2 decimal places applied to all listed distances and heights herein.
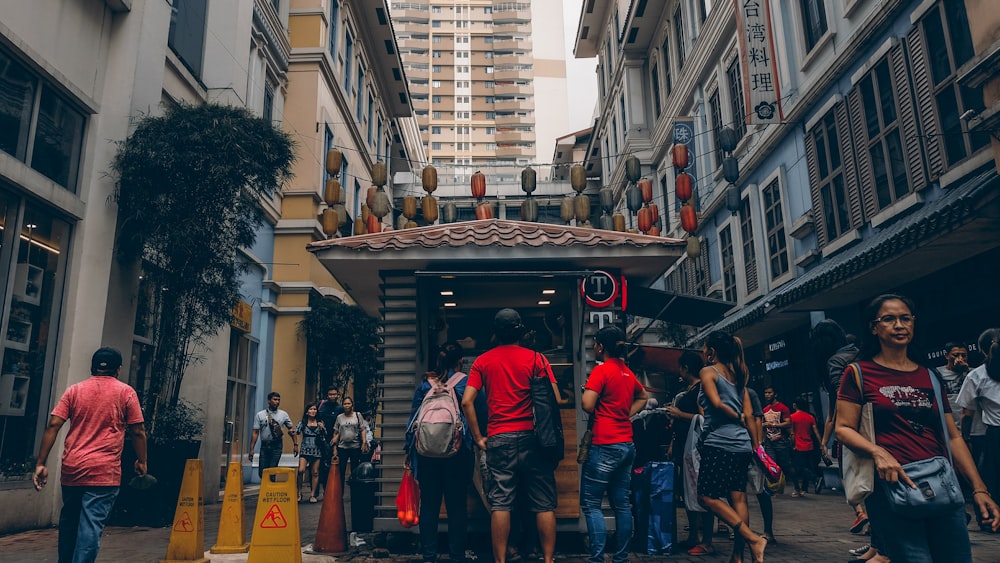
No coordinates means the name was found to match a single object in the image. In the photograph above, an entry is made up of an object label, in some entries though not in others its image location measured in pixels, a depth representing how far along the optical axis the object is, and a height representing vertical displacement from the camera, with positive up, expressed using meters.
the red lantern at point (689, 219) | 12.51 +3.70
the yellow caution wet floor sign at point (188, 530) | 6.05 -0.81
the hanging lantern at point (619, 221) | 14.31 +4.25
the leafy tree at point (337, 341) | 18.62 +2.49
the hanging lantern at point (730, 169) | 17.31 +6.31
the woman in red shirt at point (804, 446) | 13.01 -0.40
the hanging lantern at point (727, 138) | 17.12 +7.01
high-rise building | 93.62 +47.33
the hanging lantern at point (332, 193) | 12.37 +4.22
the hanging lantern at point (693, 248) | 10.56 +2.73
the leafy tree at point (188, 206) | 9.34 +3.13
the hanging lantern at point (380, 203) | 13.85 +4.51
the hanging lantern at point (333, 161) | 13.09 +5.06
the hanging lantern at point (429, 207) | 12.74 +4.08
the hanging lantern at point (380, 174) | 13.43 +5.09
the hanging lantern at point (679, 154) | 16.14 +6.33
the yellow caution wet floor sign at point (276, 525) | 5.88 -0.76
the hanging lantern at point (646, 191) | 12.33 +4.18
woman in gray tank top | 5.48 -0.19
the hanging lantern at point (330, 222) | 12.02 +3.61
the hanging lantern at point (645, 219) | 13.12 +3.92
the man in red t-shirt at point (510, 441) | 5.22 -0.08
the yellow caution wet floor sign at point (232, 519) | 6.65 -0.80
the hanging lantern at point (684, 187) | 13.68 +4.68
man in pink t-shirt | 5.07 -0.07
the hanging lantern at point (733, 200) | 17.50 +5.61
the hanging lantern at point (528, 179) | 15.58 +5.61
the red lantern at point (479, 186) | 14.90 +5.20
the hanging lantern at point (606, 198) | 17.06 +5.61
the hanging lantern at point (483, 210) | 14.05 +4.46
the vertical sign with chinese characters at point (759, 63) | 14.63 +7.56
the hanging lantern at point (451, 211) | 18.84 +5.92
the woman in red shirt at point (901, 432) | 3.08 -0.04
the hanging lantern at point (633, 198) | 18.41 +6.16
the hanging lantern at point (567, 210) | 13.62 +4.25
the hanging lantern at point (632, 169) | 15.43 +5.68
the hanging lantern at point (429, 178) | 14.07 +5.08
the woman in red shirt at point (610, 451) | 5.37 -0.18
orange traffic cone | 6.91 -0.87
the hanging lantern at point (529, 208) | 14.77 +4.65
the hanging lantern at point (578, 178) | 13.46 +4.85
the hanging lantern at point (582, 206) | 13.42 +4.24
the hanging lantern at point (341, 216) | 12.47 +3.87
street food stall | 7.62 +1.74
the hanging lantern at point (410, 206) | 13.21 +4.24
